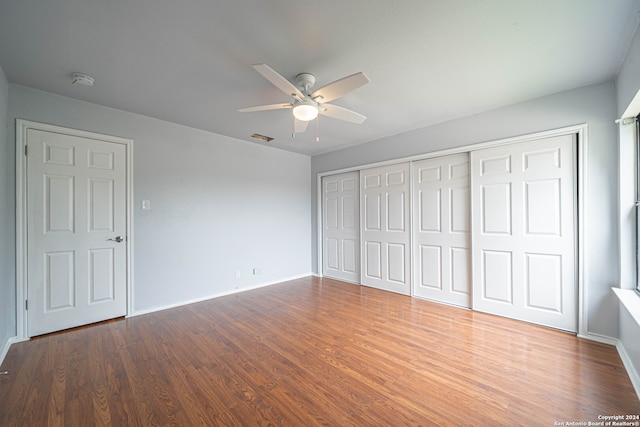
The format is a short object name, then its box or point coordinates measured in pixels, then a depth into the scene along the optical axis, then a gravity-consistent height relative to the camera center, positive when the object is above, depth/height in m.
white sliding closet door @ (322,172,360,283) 4.76 -0.24
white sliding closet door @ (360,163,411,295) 4.02 -0.23
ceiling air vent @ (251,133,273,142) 4.08 +1.27
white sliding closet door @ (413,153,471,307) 3.43 -0.23
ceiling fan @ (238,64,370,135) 1.83 +0.97
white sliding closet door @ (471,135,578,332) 2.69 -0.21
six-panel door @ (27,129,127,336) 2.66 -0.18
